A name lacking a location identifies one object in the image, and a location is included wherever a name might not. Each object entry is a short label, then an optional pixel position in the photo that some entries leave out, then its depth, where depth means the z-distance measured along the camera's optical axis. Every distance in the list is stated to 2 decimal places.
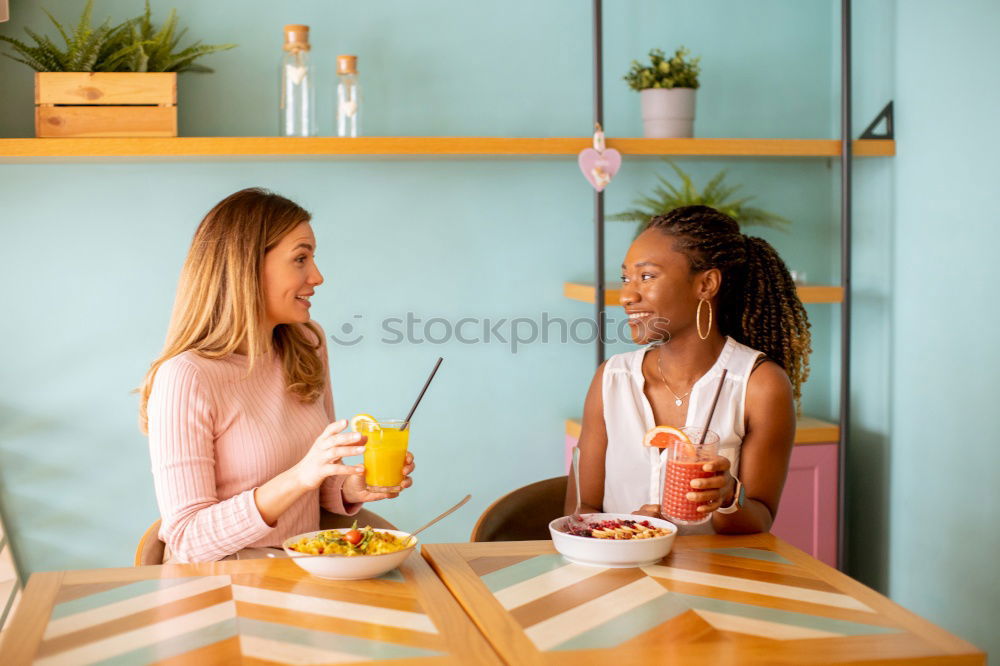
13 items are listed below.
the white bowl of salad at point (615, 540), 1.66
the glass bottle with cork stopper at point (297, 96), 2.87
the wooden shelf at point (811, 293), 2.99
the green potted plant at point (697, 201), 3.07
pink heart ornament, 2.89
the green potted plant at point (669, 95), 3.02
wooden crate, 2.70
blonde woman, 1.89
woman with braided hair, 2.10
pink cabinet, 3.04
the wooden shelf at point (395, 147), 2.68
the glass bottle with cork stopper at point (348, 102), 2.90
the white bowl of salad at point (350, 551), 1.59
